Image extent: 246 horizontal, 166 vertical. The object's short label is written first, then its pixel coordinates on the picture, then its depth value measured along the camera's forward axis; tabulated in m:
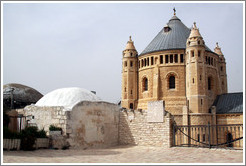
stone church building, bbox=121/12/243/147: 28.36
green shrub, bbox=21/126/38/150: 10.40
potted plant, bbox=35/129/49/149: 11.21
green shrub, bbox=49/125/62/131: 12.04
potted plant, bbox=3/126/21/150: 9.85
